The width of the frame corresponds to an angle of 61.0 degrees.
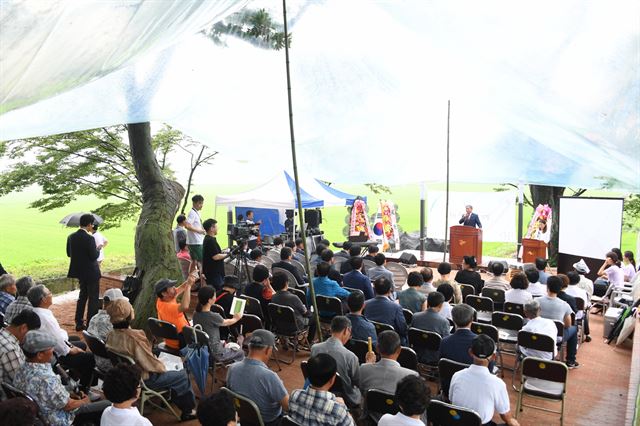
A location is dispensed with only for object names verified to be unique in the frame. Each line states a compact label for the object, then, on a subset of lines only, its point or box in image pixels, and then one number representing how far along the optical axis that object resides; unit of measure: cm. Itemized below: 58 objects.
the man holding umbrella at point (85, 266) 783
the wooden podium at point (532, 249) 1312
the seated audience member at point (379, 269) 823
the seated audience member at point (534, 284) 740
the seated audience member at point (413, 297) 669
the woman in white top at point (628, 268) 982
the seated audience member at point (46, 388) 377
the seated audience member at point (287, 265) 842
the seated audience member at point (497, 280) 779
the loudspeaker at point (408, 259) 1417
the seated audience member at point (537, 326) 557
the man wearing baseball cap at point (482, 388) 381
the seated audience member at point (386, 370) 401
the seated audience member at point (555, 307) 628
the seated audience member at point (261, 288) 709
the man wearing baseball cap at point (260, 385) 390
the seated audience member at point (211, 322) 539
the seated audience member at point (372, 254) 988
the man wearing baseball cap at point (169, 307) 562
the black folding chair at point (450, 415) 349
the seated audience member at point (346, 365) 437
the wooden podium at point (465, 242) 1374
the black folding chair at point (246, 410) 362
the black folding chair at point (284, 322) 638
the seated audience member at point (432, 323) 561
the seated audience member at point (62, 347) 500
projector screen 1144
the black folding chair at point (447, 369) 448
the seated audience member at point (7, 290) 594
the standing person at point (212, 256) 827
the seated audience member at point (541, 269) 817
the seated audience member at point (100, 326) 529
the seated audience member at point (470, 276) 821
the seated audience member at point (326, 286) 699
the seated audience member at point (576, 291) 740
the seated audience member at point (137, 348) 457
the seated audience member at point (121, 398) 324
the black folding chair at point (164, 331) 540
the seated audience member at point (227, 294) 666
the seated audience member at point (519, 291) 678
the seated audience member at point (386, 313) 588
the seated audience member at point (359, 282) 761
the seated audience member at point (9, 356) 404
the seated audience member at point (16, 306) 525
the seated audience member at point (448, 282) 677
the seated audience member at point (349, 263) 853
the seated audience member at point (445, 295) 628
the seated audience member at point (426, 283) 715
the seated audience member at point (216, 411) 286
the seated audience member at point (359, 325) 536
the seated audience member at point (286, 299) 655
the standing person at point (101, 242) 979
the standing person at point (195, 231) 984
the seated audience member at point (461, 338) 484
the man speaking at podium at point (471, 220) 1398
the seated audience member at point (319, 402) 326
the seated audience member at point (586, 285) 869
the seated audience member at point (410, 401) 310
